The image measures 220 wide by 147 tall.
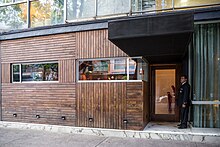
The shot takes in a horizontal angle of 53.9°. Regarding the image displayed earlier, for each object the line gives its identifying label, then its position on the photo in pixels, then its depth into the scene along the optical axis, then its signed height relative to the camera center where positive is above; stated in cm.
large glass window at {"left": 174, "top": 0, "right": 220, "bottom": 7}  652 +225
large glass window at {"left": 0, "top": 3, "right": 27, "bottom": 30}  878 +245
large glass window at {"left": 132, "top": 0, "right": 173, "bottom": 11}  696 +232
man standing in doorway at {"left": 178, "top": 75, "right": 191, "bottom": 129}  669 -85
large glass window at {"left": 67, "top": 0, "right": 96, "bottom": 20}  763 +240
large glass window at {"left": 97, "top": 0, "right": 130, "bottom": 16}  727 +235
